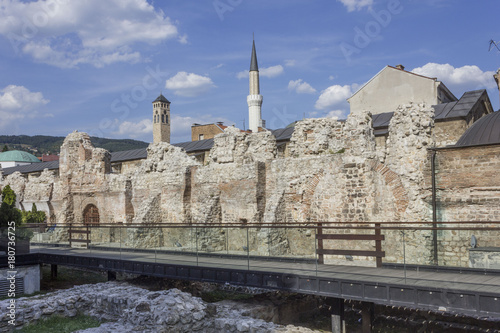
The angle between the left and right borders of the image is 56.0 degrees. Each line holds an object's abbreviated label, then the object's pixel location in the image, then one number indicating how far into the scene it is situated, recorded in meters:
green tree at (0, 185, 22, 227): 16.69
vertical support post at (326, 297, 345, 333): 10.31
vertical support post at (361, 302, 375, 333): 10.15
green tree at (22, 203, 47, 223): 28.20
